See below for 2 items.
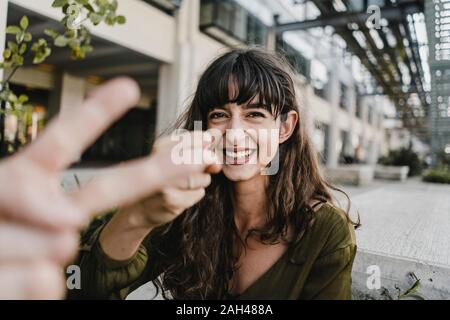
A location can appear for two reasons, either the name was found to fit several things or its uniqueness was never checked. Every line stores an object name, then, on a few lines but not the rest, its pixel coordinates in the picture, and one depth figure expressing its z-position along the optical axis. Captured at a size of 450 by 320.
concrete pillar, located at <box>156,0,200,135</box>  7.73
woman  1.05
